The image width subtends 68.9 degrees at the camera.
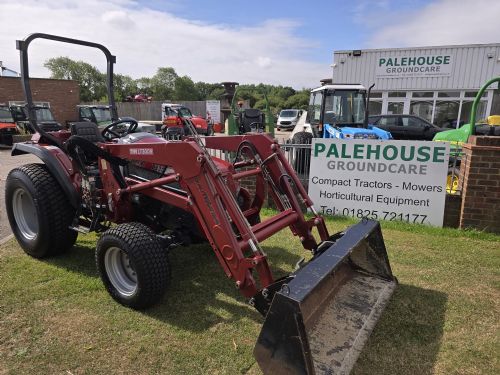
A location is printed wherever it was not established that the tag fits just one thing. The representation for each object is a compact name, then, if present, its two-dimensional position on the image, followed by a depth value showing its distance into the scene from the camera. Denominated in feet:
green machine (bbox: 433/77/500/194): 17.39
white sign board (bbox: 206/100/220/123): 94.94
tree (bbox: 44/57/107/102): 179.22
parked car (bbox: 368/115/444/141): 43.68
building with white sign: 51.68
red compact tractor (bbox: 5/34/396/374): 7.63
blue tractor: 28.07
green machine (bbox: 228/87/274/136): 36.06
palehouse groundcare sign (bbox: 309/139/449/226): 16.88
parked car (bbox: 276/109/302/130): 91.86
